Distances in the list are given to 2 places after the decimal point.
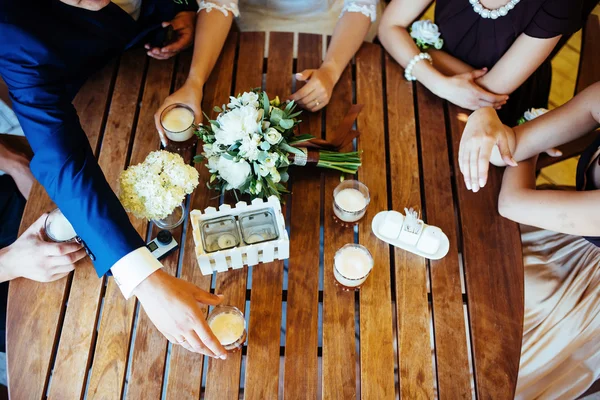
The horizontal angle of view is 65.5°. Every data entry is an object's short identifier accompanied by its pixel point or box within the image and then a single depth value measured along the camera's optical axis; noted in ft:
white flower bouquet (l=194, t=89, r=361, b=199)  4.10
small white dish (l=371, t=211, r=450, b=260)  4.74
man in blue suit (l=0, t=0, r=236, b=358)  4.10
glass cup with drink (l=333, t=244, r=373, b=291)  4.43
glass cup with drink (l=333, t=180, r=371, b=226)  4.74
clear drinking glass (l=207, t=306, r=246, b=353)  4.22
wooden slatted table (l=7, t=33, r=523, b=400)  4.17
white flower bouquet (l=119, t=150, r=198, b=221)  4.00
